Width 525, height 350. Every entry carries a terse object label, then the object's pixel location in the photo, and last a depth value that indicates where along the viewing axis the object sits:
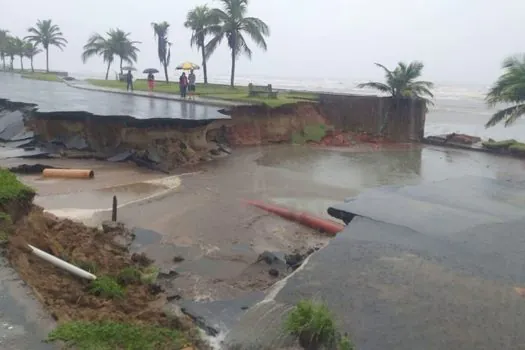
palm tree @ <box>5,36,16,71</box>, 64.00
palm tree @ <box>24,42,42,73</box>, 63.06
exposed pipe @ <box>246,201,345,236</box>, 11.53
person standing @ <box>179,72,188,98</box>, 28.38
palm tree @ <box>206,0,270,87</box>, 33.00
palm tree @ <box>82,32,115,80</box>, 50.81
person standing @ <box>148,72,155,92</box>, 34.37
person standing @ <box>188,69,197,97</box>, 31.73
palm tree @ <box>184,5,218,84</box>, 34.08
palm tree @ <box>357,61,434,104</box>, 27.97
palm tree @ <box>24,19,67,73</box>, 58.75
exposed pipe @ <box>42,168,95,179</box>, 15.67
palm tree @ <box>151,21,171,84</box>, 44.03
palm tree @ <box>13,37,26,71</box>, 63.67
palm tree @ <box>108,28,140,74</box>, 49.41
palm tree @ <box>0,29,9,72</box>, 65.93
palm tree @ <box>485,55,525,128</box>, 22.86
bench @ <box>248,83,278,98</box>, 29.54
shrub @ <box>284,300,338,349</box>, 3.91
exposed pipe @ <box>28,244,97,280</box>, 6.23
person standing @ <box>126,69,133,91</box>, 34.78
